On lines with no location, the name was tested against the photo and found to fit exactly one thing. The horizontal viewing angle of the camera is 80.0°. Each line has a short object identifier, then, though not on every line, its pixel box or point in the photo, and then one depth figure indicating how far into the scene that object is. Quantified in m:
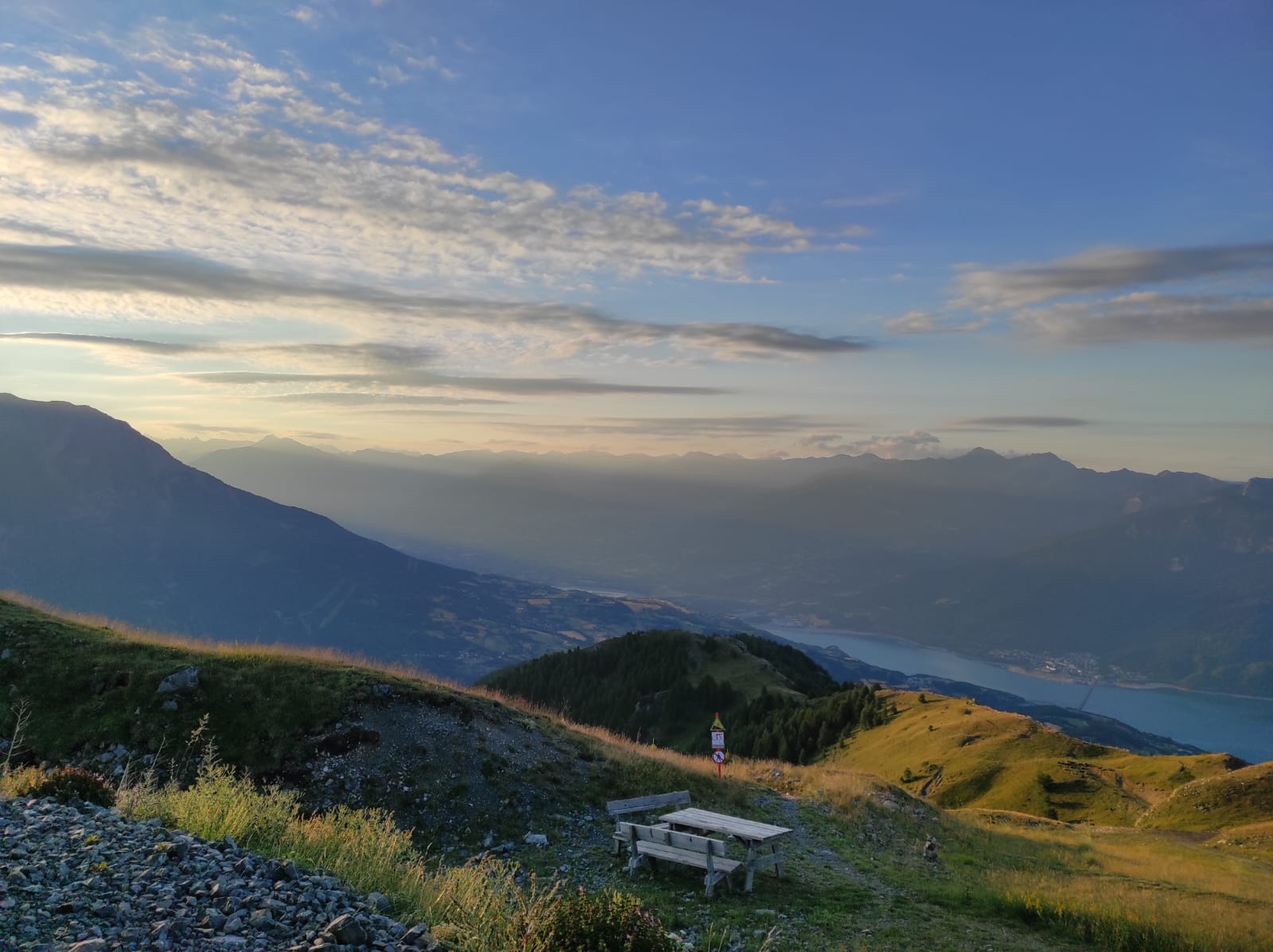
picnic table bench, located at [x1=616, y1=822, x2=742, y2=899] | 12.44
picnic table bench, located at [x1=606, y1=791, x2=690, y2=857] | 14.57
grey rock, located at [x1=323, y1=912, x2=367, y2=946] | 6.78
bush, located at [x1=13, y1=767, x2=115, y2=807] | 9.74
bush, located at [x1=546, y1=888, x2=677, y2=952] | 6.73
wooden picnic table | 12.93
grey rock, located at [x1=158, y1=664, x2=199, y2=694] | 18.25
